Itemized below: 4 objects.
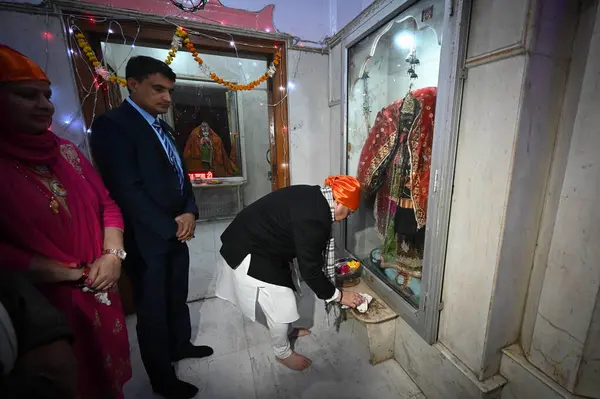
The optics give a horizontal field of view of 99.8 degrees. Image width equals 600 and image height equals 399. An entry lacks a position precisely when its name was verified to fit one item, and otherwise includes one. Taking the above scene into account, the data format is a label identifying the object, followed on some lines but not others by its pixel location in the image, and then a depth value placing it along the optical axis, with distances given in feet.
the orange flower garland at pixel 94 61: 5.13
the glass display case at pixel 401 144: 3.77
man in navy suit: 3.64
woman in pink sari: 2.34
